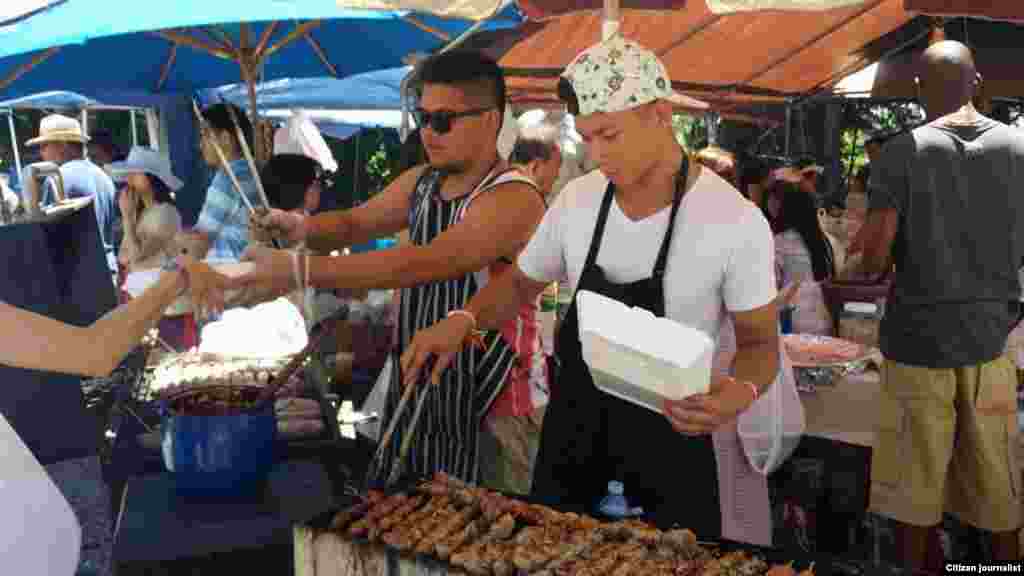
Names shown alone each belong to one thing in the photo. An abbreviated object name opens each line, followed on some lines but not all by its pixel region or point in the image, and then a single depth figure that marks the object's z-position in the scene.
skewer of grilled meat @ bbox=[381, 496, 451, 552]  1.99
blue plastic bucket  2.40
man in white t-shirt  2.24
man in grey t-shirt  3.42
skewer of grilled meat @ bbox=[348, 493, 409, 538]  2.03
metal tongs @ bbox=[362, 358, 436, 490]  2.31
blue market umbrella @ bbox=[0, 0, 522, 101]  3.16
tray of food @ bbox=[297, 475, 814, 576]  1.90
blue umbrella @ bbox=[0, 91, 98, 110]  9.78
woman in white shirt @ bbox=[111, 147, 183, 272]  5.86
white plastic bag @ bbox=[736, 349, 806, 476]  2.97
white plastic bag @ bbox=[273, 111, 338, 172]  6.01
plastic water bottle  2.22
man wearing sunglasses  2.61
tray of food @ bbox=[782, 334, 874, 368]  3.90
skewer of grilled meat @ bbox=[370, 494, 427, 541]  2.03
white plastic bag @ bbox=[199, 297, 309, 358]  3.93
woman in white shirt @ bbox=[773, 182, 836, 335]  4.64
